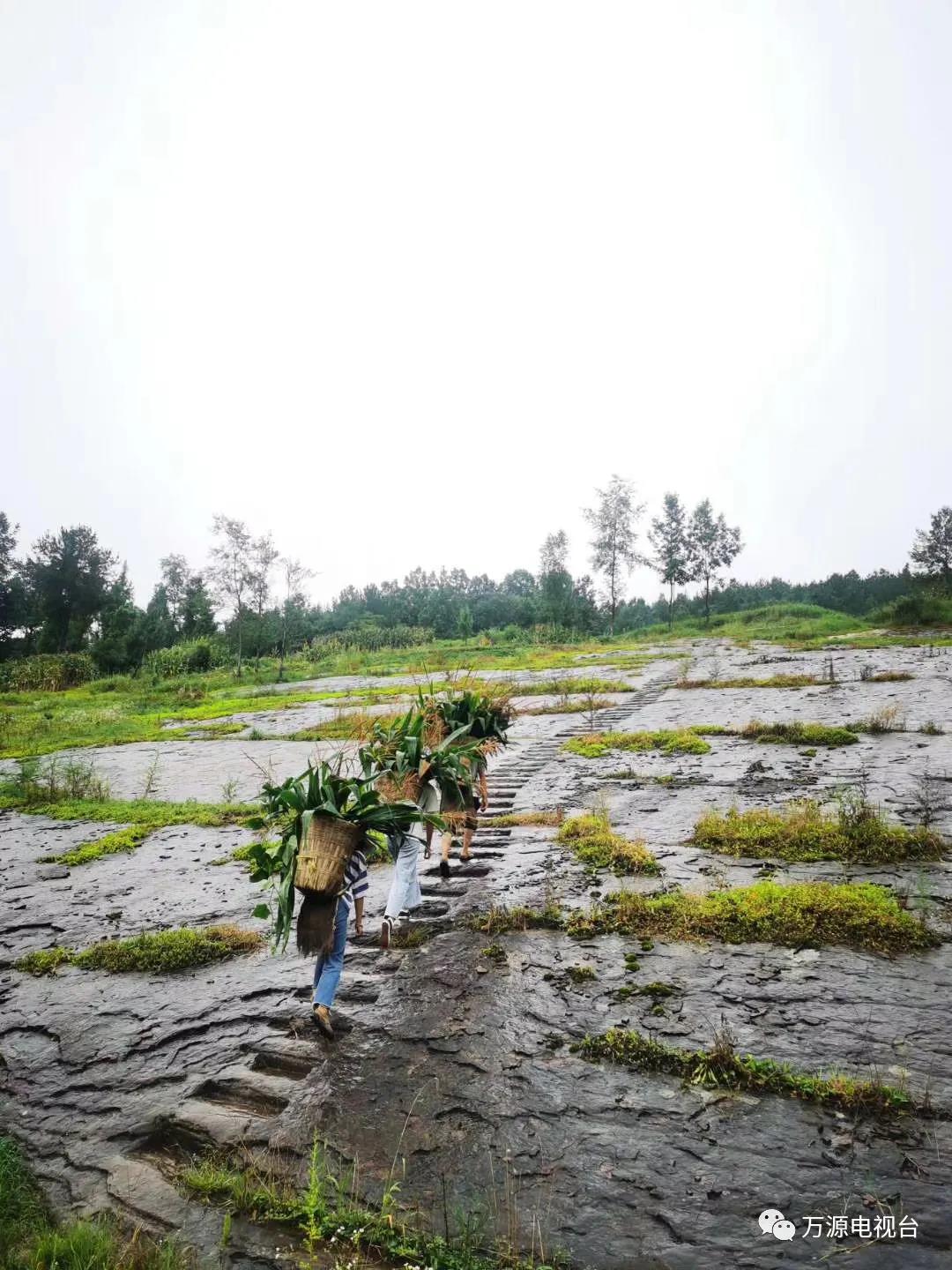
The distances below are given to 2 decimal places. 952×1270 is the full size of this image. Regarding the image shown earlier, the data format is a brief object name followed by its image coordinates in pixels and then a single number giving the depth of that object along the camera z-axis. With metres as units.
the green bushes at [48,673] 43.97
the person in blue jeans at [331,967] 4.77
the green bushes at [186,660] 44.16
